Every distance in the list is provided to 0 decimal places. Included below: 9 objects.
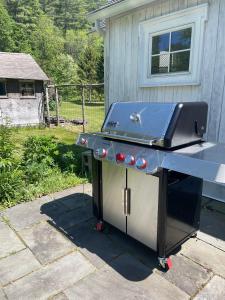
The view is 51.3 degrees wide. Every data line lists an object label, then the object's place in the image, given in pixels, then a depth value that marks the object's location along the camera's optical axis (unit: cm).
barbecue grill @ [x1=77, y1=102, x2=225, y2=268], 195
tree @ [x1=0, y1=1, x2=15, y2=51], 3030
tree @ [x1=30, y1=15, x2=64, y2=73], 3044
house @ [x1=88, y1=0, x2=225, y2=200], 334
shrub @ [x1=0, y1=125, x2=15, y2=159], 373
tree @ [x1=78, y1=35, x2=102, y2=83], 2922
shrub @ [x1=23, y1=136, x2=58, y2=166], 435
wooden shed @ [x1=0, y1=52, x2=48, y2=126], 1177
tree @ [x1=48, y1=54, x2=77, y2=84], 2909
